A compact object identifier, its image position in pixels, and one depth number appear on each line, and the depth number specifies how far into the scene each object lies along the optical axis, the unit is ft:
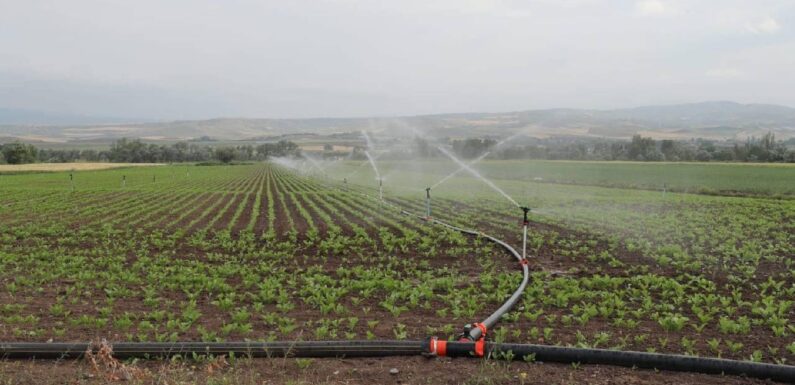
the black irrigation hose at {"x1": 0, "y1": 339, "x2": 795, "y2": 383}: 18.67
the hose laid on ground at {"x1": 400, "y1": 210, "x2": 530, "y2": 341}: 20.54
